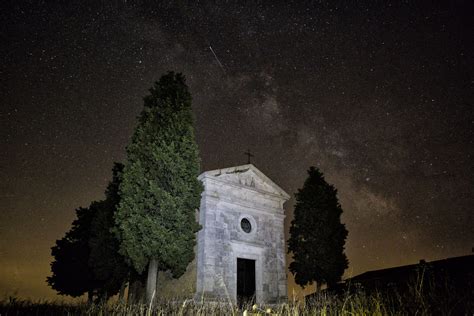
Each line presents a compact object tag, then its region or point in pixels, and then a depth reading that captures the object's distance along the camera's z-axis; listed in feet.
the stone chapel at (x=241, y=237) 52.75
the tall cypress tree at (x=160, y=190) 42.55
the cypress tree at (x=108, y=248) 55.21
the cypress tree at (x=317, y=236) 63.77
